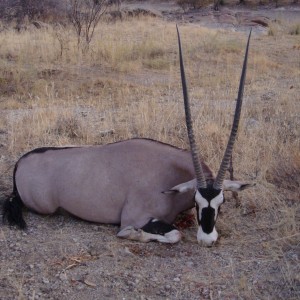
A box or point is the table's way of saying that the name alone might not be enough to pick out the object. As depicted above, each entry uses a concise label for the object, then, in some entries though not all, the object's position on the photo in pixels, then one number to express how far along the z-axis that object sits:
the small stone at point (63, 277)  3.94
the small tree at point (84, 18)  13.51
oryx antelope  4.42
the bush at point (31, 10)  18.53
